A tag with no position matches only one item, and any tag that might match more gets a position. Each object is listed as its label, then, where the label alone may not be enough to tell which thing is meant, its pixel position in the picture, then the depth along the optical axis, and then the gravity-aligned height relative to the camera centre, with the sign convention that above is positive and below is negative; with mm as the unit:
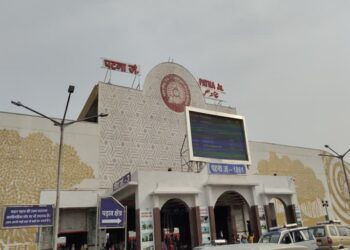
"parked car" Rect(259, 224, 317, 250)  13422 -321
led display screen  22641 +6576
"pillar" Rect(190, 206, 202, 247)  19609 +480
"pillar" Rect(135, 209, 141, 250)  18109 +321
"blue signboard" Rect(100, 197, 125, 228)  12581 +954
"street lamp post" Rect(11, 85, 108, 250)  12873 +1443
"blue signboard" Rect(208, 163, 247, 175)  22062 +4113
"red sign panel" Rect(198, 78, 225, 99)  36906 +15497
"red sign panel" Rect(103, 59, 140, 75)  31314 +15814
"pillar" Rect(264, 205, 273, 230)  22438 +882
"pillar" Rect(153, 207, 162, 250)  18406 +427
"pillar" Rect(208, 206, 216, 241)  20108 +599
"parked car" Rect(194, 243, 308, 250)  3422 -169
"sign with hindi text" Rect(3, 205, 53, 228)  12594 +1092
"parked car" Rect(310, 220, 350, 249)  13125 -385
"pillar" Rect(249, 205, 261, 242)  21934 +602
